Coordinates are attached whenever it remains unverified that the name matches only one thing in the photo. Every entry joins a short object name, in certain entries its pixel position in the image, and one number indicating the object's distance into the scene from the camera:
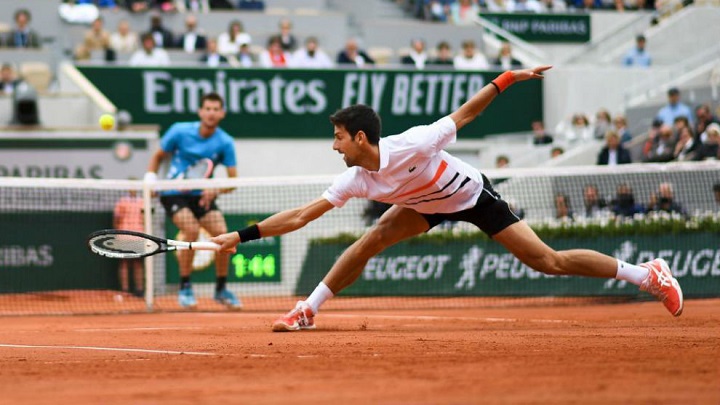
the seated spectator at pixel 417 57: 23.88
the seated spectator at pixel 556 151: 21.61
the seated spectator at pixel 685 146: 18.22
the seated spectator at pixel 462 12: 28.38
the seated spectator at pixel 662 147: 18.89
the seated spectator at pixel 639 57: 25.67
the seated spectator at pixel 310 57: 22.95
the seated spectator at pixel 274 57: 22.75
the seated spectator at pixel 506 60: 24.16
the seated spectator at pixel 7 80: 20.50
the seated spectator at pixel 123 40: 23.03
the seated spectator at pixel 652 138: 20.20
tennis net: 15.27
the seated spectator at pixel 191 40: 23.47
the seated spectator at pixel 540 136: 22.73
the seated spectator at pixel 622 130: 21.39
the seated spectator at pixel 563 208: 16.22
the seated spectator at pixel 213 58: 22.56
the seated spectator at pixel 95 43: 22.19
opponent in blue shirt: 13.38
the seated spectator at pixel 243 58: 22.80
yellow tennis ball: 17.92
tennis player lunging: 8.71
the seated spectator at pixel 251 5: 26.36
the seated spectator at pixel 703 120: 18.97
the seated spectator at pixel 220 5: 26.03
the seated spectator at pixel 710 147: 17.48
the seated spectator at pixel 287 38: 23.78
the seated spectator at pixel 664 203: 15.92
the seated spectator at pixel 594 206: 16.22
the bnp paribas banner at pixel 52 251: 15.15
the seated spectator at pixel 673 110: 21.95
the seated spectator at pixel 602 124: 22.67
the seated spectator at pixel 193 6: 25.62
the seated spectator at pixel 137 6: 24.70
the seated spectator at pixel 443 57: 23.98
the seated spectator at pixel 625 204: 16.03
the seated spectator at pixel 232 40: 23.53
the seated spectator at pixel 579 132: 23.00
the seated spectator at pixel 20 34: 23.19
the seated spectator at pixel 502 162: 20.37
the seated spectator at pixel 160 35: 23.31
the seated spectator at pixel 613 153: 19.48
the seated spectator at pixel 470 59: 23.95
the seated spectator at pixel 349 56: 23.19
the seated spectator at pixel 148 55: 22.11
